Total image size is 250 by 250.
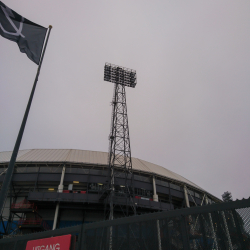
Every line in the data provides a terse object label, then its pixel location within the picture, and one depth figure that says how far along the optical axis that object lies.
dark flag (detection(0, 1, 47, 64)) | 9.55
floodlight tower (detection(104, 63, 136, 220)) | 32.10
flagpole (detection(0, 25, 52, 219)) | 6.78
